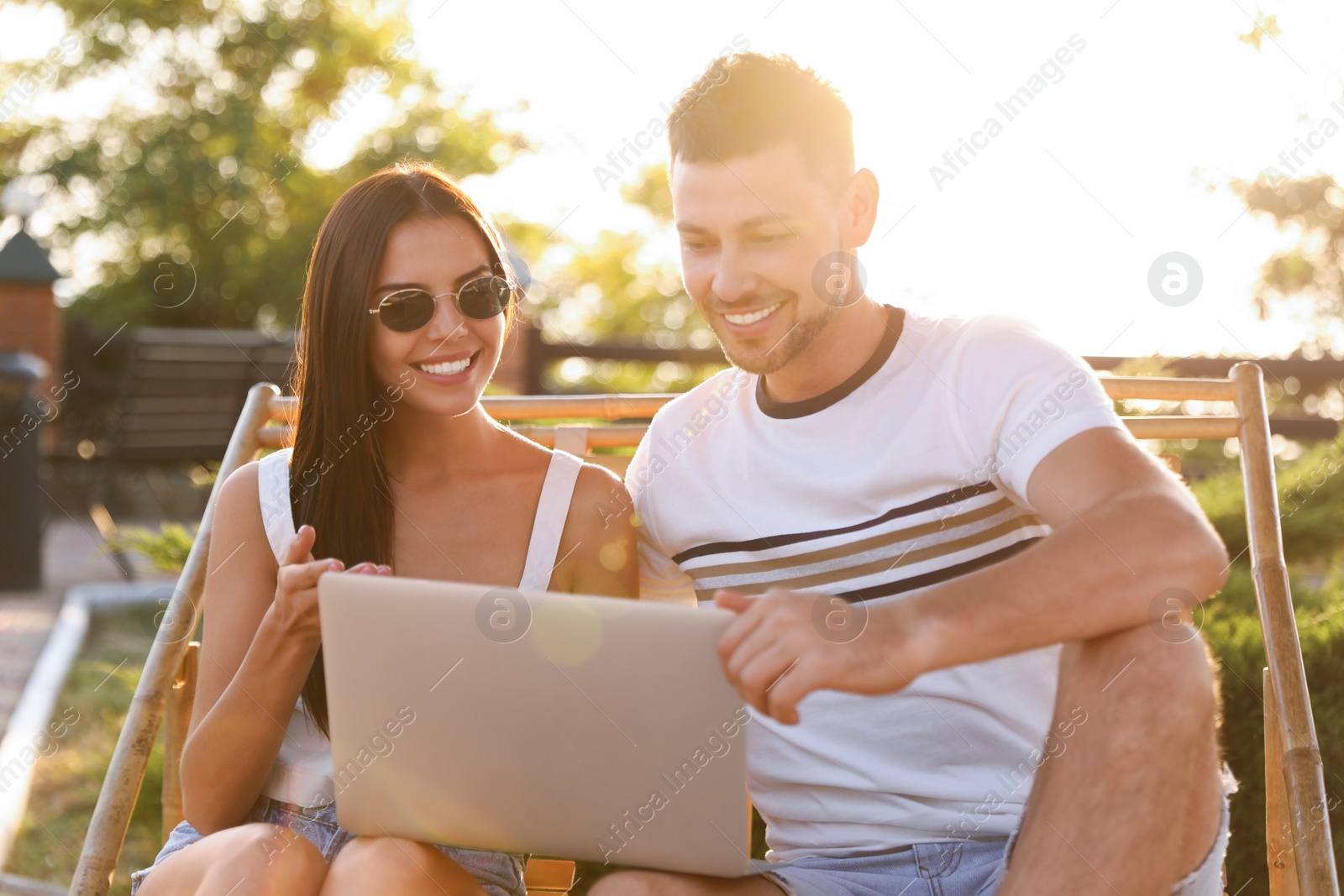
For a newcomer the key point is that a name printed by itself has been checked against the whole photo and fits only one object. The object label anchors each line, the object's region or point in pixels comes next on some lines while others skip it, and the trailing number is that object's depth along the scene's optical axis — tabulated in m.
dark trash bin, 6.85
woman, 1.98
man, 1.44
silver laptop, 1.40
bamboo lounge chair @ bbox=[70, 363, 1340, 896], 2.12
